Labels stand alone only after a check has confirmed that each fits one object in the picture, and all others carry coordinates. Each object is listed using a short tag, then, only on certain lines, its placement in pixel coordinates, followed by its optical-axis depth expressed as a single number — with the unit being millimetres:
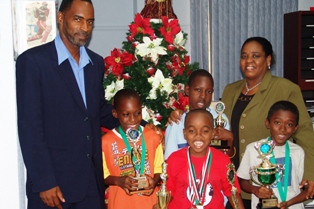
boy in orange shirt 2725
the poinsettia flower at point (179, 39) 3352
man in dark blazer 2268
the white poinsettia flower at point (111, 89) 3220
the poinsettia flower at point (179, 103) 3232
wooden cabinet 6051
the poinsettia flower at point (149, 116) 3152
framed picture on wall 2579
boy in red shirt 2598
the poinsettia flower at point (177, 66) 3285
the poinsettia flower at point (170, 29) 3293
